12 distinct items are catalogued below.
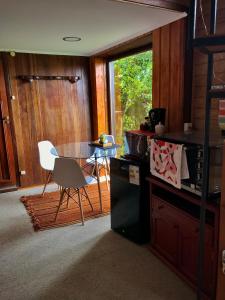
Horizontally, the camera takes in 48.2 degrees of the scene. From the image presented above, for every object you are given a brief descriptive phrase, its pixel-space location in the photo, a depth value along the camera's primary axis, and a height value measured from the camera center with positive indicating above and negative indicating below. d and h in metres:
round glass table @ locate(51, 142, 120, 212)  2.94 -0.54
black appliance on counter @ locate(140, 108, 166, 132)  2.42 -0.13
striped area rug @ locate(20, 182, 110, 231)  2.86 -1.27
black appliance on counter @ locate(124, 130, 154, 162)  2.25 -0.37
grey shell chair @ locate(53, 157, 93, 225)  2.62 -0.71
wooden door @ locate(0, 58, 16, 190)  3.67 -0.55
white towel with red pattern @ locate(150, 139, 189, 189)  1.72 -0.42
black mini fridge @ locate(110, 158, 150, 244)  2.27 -0.88
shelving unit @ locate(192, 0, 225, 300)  1.06 +0.15
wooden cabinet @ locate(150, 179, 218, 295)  1.65 -0.95
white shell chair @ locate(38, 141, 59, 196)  3.52 -0.68
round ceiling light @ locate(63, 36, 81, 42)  2.99 +0.82
